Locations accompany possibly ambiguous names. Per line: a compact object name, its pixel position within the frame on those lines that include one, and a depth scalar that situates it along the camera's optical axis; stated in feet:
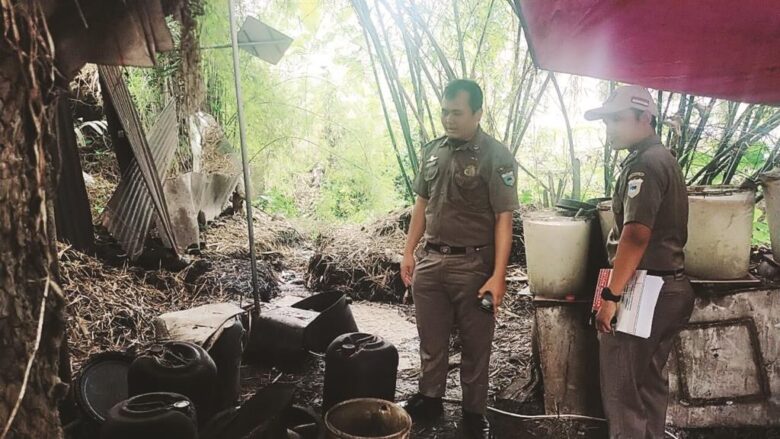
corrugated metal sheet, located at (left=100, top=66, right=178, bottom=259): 17.44
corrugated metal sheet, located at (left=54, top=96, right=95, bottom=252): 16.67
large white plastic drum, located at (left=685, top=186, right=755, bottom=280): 10.66
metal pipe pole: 13.77
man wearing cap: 8.91
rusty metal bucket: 9.09
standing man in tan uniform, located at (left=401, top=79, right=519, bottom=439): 10.87
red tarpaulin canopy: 8.36
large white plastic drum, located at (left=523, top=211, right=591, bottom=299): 11.30
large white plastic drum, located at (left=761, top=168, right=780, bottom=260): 11.36
